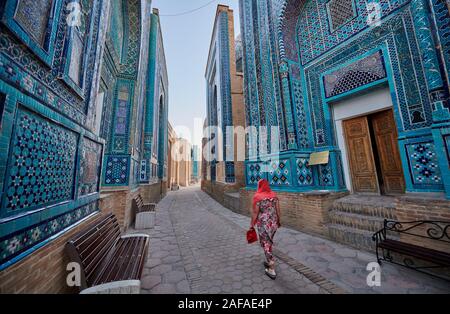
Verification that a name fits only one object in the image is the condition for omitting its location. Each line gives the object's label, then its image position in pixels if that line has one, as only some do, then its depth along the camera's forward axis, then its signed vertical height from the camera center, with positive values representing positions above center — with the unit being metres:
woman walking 2.68 -0.58
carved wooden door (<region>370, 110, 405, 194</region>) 4.34 +0.54
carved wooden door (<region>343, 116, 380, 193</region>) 4.65 +0.52
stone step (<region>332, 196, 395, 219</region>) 3.47 -0.66
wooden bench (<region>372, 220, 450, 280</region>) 2.35 -1.05
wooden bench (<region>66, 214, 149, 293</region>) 1.56 -0.91
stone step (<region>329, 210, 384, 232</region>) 3.40 -0.93
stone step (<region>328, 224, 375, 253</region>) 3.25 -1.19
